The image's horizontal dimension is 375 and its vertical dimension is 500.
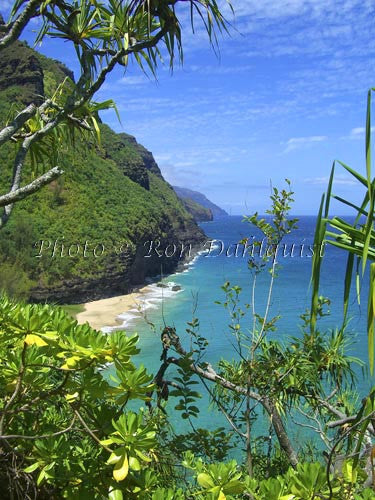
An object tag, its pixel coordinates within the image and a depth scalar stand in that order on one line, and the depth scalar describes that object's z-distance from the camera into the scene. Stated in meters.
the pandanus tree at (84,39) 2.57
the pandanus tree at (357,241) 1.23
